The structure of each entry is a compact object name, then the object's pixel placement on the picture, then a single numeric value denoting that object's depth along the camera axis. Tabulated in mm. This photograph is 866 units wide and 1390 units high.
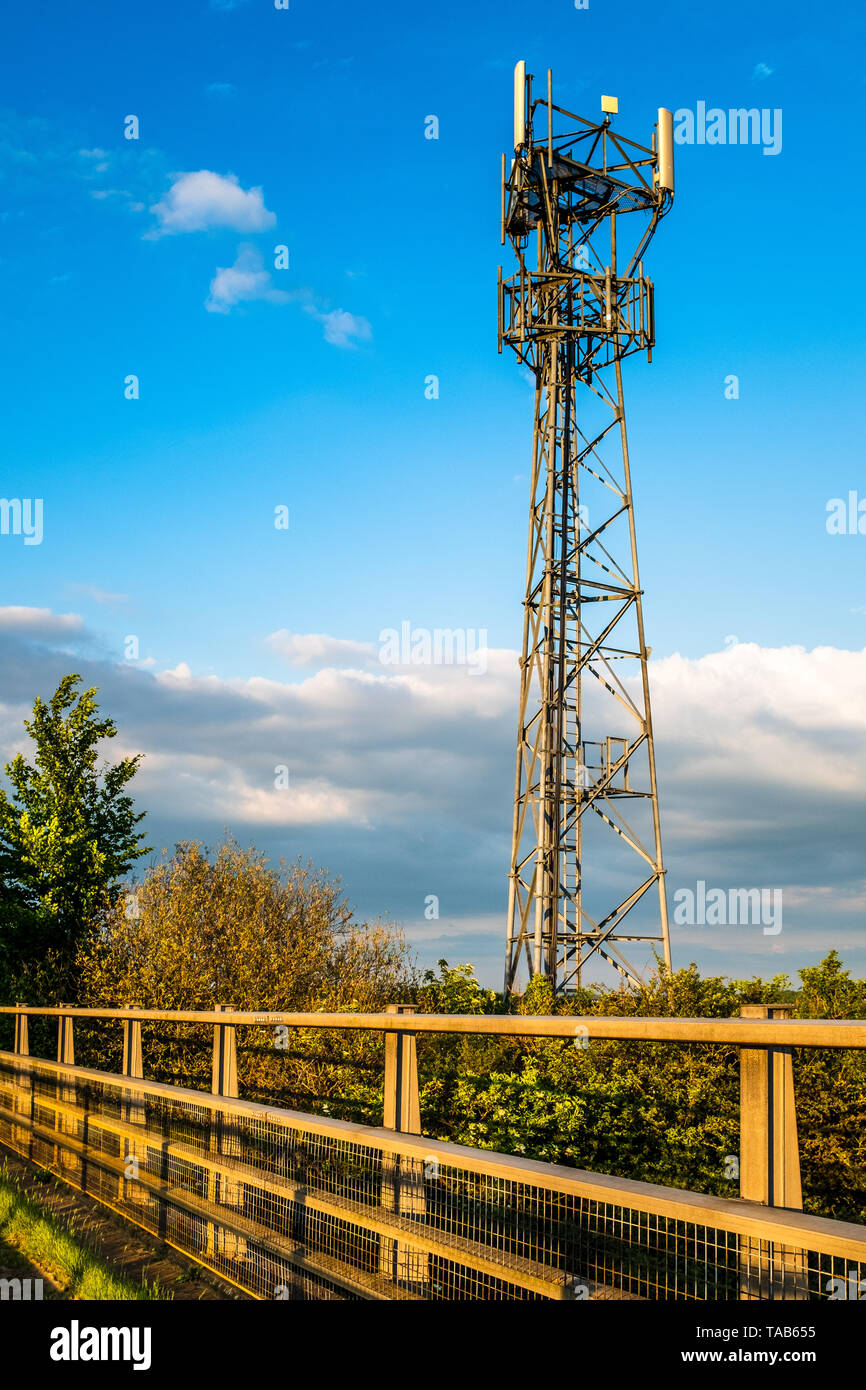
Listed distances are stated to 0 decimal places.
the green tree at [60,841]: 30125
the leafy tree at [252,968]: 14453
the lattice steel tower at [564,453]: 22922
